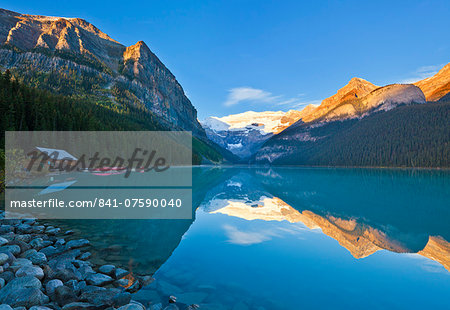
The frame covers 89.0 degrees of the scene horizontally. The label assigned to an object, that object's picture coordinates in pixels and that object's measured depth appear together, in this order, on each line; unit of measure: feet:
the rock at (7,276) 29.53
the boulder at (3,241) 41.83
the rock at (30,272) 30.68
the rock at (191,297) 30.01
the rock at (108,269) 35.59
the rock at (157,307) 26.86
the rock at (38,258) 37.14
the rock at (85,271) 33.47
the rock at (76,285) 29.24
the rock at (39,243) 44.53
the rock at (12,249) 38.51
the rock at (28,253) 38.41
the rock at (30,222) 62.56
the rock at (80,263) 36.89
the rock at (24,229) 54.92
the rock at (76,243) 46.48
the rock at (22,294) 24.86
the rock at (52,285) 27.91
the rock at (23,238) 47.05
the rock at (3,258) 33.20
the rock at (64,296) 26.68
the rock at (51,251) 41.63
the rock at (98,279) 31.94
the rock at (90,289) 29.19
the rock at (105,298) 26.78
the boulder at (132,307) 25.12
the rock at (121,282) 32.73
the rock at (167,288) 32.24
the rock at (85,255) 41.04
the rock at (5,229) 52.77
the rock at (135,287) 31.60
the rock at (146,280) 33.98
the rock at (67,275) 31.81
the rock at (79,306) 24.83
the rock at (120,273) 34.96
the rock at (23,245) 41.69
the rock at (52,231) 55.01
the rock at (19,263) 32.57
